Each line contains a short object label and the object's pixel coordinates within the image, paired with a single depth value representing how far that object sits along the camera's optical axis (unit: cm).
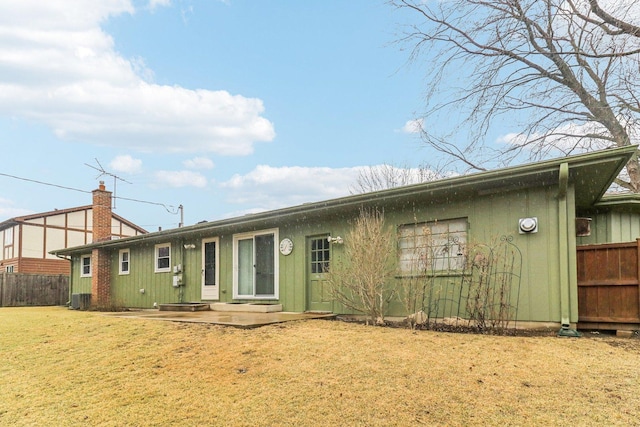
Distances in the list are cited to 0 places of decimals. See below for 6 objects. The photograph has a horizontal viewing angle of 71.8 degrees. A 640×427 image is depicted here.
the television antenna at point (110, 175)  1875
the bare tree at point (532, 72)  988
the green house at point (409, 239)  636
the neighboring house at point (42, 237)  2477
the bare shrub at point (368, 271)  735
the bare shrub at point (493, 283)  662
